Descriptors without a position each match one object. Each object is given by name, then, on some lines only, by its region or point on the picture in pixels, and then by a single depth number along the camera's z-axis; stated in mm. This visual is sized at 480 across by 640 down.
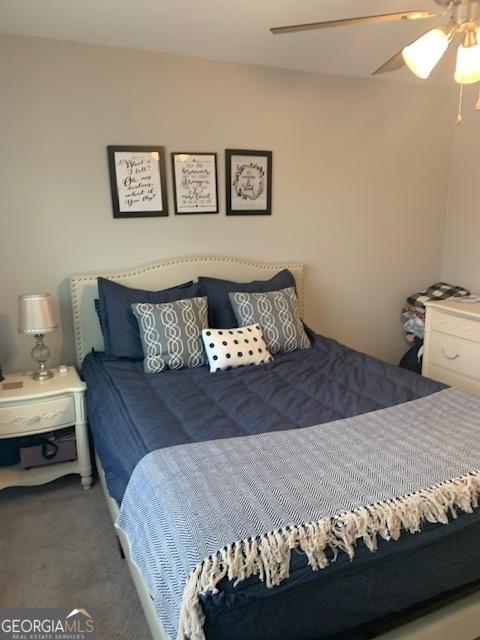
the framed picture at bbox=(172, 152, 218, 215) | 2820
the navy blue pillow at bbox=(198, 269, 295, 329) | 2730
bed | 1116
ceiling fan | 1485
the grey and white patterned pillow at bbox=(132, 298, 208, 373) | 2398
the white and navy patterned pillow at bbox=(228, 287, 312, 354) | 2629
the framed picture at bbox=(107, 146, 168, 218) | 2662
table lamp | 2330
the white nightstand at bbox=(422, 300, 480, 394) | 2957
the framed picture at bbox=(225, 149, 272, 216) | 2959
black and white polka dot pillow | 2396
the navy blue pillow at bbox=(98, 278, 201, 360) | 2514
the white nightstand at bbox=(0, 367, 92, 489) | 2258
